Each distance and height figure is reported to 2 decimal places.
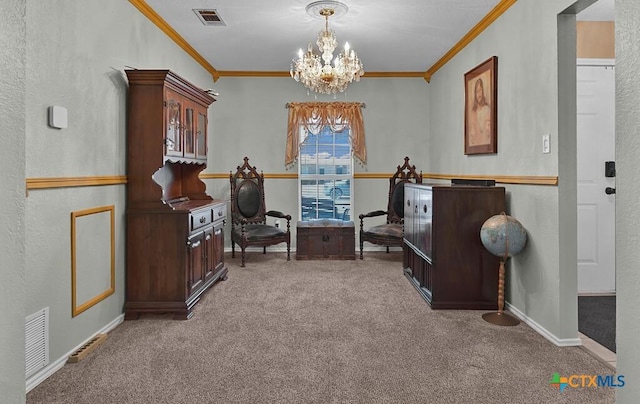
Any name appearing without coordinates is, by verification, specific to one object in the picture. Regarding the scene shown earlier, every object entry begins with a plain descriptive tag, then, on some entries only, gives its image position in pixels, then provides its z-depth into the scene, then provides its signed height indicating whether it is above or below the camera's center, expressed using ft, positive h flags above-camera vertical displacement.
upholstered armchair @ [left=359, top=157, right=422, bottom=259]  18.95 -0.88
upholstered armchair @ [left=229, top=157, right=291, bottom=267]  18.95 -0.67
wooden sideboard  12.19 -1.54
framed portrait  13.37 +3.10
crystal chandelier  13.66 +4.56
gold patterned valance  21.68 +4.05
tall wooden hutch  11.50 -0.63
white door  12.94 +0.56
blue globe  10.83 -1.02
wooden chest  19.72 -2.14
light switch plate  10.16 +1.32
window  22.08 +1.24
